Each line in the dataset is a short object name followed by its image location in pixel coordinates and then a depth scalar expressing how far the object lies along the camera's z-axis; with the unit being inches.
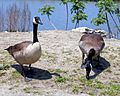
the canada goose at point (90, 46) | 185.6
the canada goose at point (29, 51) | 174.3
